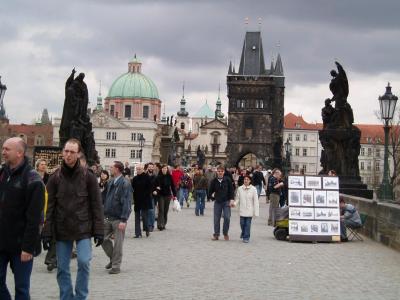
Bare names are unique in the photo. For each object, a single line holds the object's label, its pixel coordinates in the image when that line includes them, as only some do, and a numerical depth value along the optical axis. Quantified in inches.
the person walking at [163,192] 752.6
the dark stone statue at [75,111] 861.2
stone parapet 583.7
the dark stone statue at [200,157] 3308.3
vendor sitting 680.4
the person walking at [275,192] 835.8
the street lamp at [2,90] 787.5
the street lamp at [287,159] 2075.8
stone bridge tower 4387.3
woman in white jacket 639.1
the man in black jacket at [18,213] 255.9
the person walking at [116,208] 441.1
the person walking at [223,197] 664.4
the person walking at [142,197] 653.3
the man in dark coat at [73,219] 298.2
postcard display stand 671.1
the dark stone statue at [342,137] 892.6
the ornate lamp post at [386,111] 839.7
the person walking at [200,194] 1012.2
